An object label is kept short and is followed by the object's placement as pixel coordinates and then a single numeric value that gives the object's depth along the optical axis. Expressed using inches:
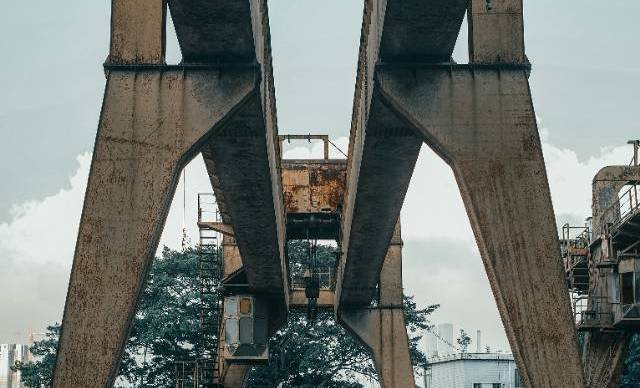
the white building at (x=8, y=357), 7244.1
